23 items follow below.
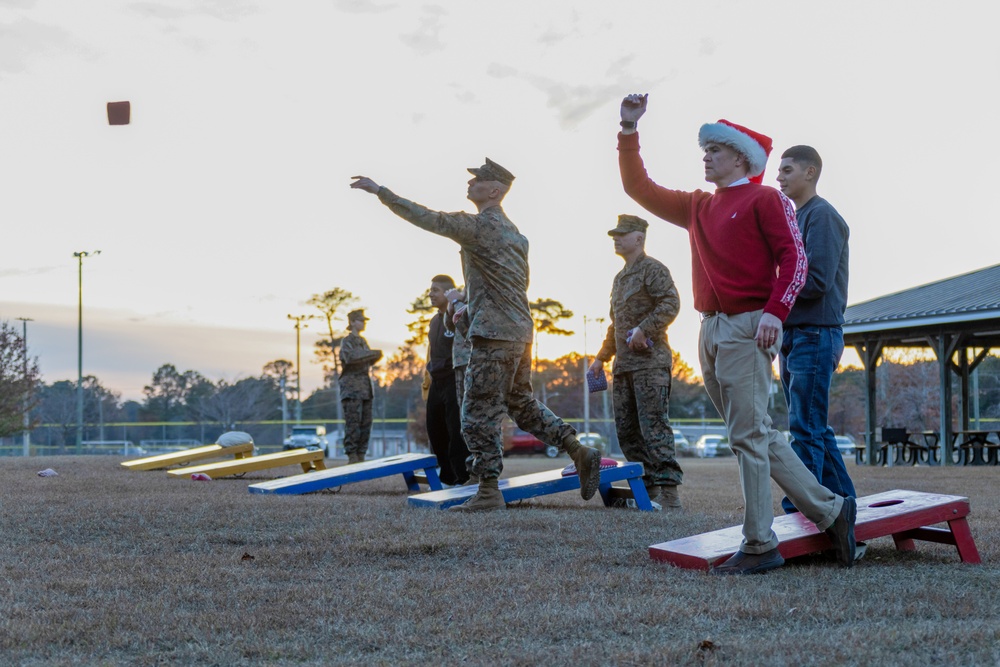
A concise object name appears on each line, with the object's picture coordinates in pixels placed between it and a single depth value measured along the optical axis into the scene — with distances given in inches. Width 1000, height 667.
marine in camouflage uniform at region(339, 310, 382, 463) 524.4
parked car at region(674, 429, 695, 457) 1911.9
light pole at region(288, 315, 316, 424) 2560.8
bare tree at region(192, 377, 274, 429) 2471.7
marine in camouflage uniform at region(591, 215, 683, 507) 271.9
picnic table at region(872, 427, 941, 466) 863.7
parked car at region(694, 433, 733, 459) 1935.3
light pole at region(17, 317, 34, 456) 1250.6
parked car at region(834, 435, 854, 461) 2065.0
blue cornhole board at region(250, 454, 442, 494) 320.5
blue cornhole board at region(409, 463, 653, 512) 265.4
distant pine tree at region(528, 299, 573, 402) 2142.0
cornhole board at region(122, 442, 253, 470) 532.2
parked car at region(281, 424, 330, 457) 1648.6
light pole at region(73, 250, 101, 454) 1865.2
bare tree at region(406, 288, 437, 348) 1995.6
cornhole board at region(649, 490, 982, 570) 164.7
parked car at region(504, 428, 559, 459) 1546.5
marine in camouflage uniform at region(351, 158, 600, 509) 253.8
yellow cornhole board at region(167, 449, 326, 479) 445.6
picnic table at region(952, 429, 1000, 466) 807.7
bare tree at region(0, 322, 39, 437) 1127.6
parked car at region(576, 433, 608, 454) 1610.5
